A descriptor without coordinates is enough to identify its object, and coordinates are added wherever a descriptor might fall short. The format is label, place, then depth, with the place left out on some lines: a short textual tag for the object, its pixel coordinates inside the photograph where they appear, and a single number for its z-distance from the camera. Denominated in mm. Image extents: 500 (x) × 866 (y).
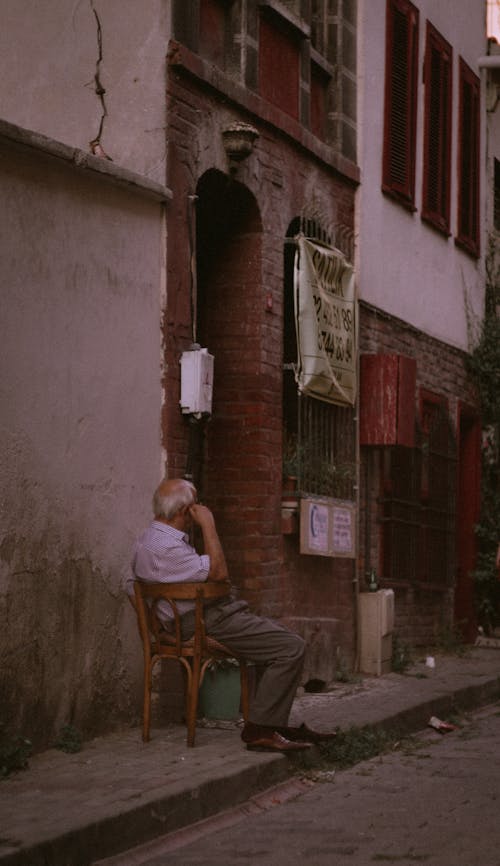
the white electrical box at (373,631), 13852
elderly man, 9078
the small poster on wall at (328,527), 12461
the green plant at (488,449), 17984
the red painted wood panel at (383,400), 14141
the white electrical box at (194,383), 10469
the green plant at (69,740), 8945
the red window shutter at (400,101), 15125
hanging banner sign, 12602
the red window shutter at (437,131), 16391
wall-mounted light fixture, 11242
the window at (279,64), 12398
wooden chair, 9039
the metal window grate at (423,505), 15172
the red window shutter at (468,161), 17703
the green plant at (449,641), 16562
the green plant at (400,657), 14359
